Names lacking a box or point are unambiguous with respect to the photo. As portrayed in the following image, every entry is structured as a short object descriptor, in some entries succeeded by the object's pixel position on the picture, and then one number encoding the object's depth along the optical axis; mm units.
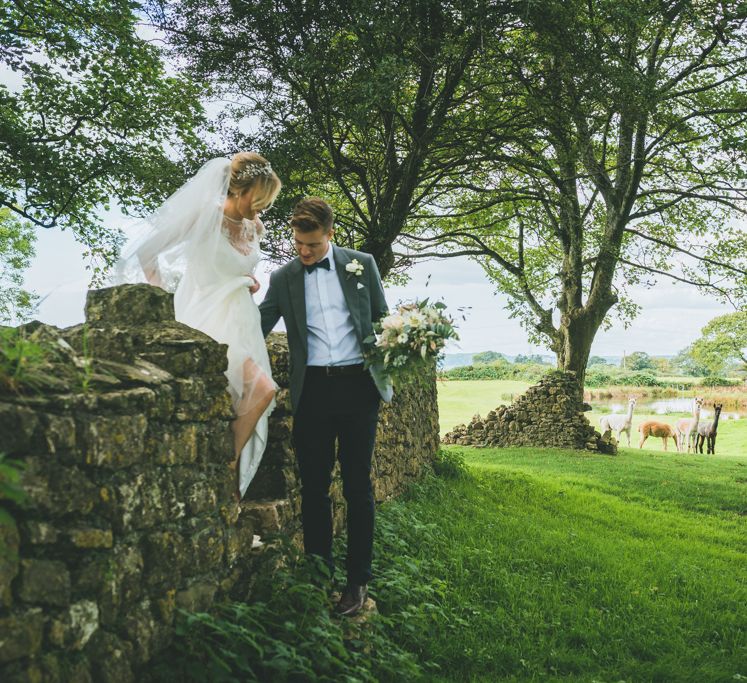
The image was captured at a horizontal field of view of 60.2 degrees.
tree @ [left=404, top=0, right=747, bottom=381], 10094
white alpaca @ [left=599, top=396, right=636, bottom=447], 22031
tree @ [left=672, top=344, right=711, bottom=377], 68625
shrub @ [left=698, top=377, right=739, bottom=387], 46281
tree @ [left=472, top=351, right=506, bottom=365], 50881
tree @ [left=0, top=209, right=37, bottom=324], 25211
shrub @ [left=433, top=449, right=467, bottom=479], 9336
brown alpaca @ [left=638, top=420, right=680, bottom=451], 23312
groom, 3723
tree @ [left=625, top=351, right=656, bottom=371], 77812
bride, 3615
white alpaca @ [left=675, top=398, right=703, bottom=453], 21906
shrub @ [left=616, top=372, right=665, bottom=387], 49562
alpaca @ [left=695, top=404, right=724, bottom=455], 22109
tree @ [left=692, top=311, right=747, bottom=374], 42375
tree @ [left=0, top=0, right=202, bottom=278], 10797
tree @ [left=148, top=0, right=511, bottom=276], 9117
